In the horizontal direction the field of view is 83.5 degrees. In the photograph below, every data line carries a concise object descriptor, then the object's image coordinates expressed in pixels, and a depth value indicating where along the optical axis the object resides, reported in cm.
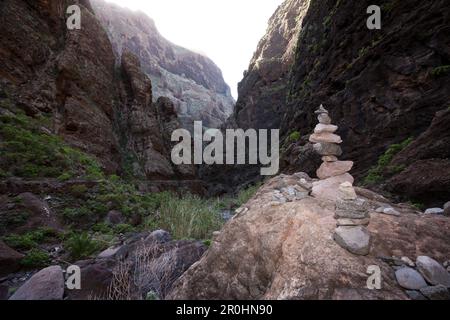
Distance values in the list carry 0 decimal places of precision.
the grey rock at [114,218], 978
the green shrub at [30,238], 639
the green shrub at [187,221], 746
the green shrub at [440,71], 809
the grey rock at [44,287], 394
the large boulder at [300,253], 253
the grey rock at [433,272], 241
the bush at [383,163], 780
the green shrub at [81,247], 626
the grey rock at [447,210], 419
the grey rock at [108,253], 567
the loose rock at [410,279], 239
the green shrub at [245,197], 1559
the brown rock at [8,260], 514
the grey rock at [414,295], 230
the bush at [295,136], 1596
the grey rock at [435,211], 442
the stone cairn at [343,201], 279
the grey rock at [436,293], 229
